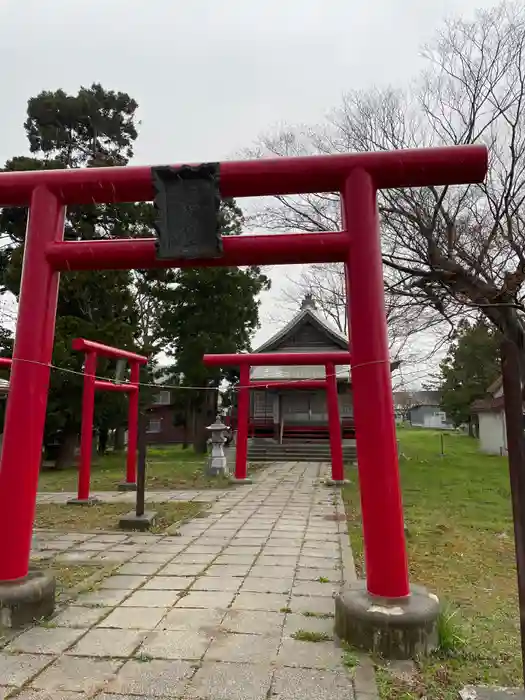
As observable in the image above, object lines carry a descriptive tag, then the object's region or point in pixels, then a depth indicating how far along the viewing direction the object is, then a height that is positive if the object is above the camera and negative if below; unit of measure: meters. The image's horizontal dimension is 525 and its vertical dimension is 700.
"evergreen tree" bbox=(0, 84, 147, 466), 18.02 +7.30
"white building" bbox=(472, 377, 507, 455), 22.78 +0.98
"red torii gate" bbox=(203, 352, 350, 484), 12.70 +1.46
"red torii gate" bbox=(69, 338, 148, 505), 9.97 +0.85
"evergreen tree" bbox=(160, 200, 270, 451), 21.37 +5.13
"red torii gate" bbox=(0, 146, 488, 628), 3.85 +1.49
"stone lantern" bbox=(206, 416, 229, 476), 14.28 -0.36
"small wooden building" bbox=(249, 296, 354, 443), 21.09 +1.84
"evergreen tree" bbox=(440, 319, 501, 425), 27.22 +4.19
